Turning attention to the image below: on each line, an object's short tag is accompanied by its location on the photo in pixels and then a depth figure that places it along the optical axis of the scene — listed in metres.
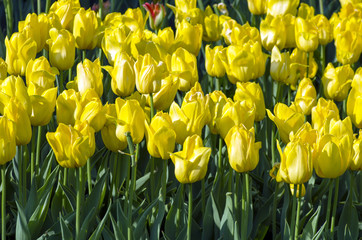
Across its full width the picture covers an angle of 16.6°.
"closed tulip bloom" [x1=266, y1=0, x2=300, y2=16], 5.77
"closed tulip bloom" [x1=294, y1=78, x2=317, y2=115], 4.11
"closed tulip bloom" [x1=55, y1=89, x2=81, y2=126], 3.41
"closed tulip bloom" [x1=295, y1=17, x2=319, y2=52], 5.07
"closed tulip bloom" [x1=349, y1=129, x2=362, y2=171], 3.27
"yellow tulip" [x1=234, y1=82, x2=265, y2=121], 3.81
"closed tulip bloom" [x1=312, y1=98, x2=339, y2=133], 3.58
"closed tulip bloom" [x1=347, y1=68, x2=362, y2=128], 3.82
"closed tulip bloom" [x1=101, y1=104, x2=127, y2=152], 3.43
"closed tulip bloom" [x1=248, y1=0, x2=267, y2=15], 5.83
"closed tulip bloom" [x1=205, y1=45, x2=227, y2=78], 4.48
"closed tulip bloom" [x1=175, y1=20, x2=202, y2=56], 4.71
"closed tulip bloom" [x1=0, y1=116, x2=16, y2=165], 3.02
